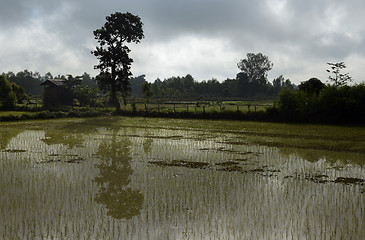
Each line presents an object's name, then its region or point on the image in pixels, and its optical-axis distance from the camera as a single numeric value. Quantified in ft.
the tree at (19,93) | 160.95
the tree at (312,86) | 97.09
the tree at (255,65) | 285.23
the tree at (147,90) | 148.77
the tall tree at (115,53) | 124.36
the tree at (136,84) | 427.74
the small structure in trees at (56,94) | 143.02
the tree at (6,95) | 128.26
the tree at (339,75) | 124.47
